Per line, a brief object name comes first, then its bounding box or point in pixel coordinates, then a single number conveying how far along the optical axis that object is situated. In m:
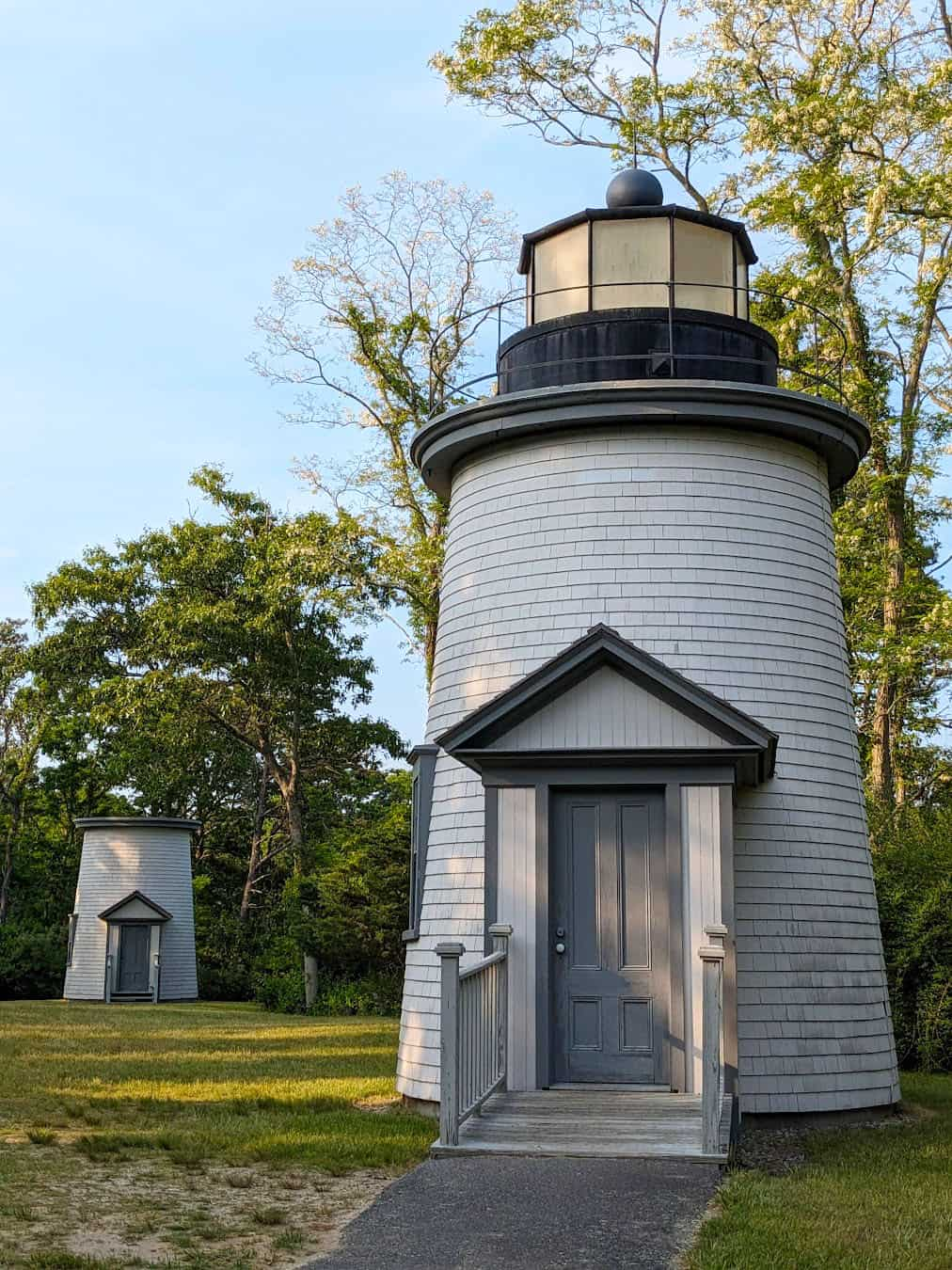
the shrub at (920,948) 15.73
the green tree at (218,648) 31.89
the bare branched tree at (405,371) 25.30
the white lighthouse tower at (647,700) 9.75
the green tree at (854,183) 20.22
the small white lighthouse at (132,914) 30.95
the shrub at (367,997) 26.84
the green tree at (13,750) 38.56
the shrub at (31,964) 33.53
